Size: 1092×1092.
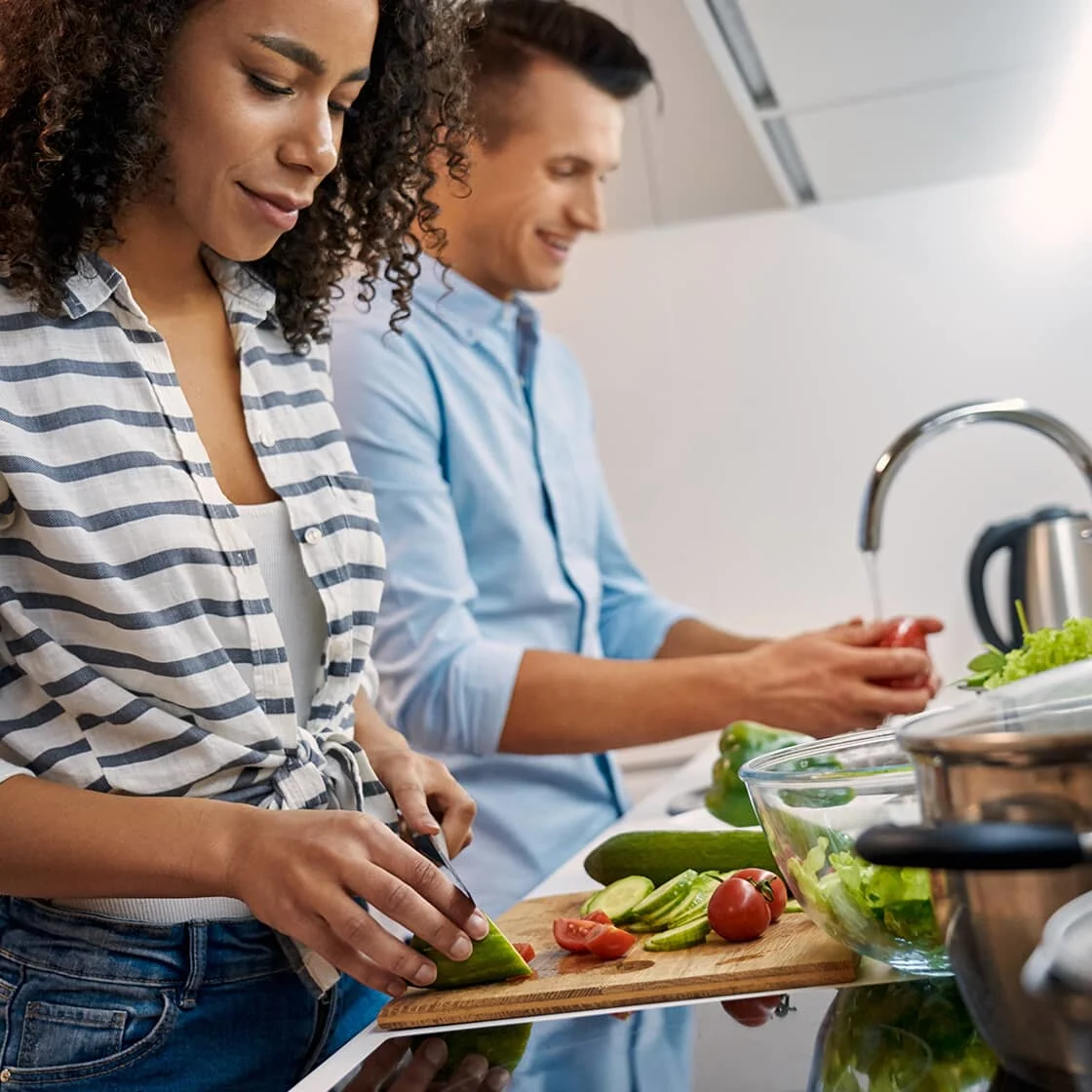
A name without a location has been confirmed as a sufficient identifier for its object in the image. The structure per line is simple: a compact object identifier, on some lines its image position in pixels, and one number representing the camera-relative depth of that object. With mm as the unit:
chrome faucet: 1772
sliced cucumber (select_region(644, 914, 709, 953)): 1007
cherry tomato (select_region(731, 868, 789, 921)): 1034
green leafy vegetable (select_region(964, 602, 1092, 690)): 999
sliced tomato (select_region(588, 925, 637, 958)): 992
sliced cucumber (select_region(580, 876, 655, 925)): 1087
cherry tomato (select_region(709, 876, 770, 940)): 989
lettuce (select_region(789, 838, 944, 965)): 823
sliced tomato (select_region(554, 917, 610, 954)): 1005
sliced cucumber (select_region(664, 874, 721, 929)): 1043
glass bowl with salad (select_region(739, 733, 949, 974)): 828
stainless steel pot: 571
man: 1607
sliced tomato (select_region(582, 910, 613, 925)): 1030
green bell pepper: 1468
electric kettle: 2316
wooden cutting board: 908
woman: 954
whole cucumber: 1178
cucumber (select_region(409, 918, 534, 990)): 933
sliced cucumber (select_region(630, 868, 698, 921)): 1071
